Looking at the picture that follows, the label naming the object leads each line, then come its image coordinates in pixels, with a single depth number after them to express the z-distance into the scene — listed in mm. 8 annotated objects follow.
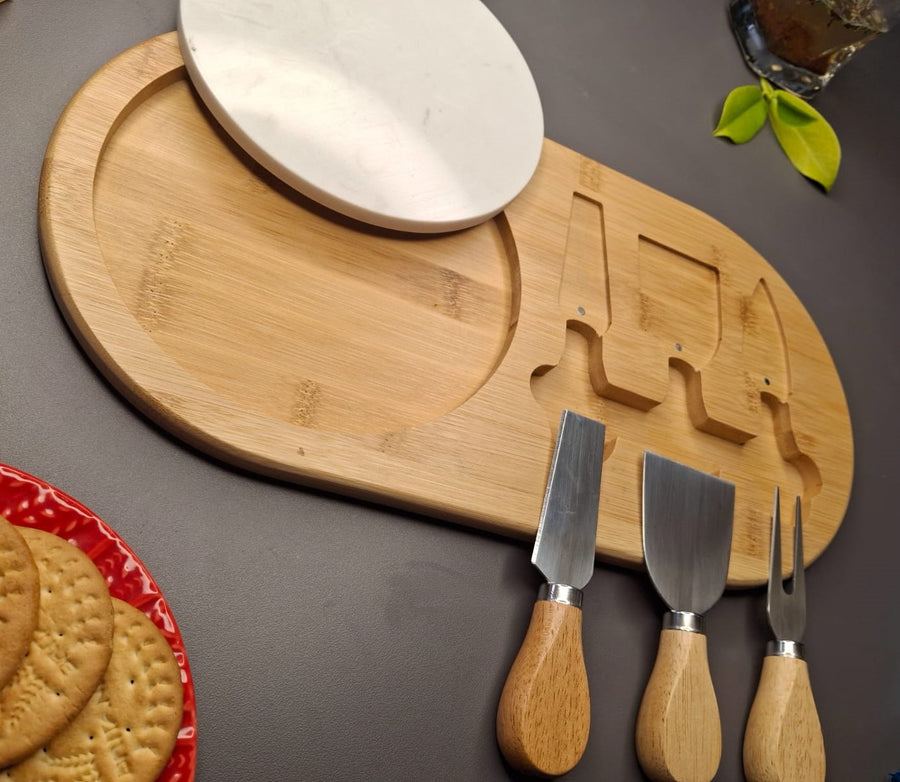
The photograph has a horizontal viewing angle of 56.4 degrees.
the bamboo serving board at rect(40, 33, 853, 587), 632
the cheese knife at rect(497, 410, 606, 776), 621
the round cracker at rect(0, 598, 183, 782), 455
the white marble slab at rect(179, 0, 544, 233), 712
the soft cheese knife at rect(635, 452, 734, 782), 678
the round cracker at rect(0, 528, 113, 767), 439
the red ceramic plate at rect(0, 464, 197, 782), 508
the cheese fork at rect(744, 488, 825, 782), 726
